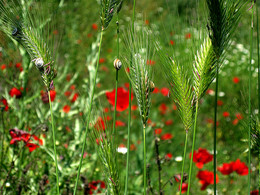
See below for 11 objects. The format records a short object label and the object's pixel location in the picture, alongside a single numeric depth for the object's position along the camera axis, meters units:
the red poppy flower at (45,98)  1.25
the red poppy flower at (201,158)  1.28
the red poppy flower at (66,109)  1.47
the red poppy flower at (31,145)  1.13
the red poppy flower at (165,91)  3.05
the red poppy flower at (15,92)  1.26
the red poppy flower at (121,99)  1.45
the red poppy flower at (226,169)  1.31
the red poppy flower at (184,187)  1.20
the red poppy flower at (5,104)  1.23
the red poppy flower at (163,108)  3.31
